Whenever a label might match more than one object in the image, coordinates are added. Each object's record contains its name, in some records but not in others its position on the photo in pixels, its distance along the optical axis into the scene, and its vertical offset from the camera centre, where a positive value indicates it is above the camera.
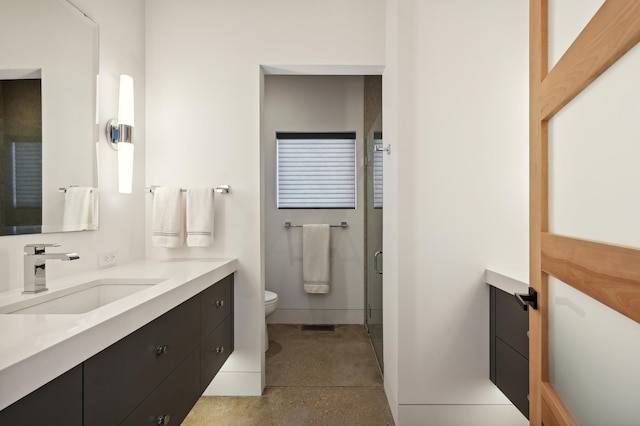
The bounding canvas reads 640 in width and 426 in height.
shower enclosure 2.40 -0.25
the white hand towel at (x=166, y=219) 1.97 -0.05
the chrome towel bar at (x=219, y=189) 2.05 +0.14
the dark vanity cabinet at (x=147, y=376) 0.72 -0.49
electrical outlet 1.68 -0.26
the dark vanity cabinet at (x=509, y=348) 1.38 -0.65
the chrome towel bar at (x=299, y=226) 3.28 -0.14
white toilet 2.64 -0.76
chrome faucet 1.15 -0.20
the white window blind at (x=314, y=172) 3.31 +0.41
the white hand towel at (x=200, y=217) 1.98 -0.03
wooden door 0.56 -0.04
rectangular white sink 1.10 -0.34
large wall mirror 1.19 +0.40
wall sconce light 1.75 +0.43
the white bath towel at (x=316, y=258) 3.18 -0.46
